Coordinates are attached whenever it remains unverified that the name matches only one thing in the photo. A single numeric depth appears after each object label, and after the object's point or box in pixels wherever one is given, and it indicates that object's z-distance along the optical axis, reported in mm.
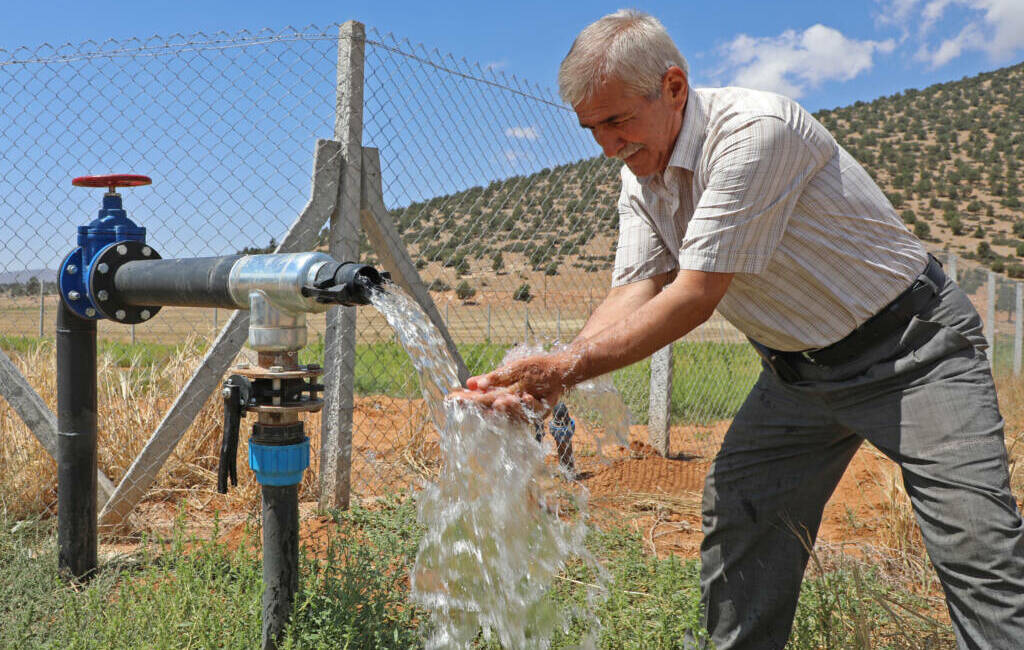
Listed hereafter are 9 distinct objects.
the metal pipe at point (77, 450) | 2787
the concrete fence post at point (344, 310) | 3701
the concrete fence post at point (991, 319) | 11219
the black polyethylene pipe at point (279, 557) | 2070
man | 1750
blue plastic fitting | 1965
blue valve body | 2582
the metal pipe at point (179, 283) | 2000
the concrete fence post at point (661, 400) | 5852
